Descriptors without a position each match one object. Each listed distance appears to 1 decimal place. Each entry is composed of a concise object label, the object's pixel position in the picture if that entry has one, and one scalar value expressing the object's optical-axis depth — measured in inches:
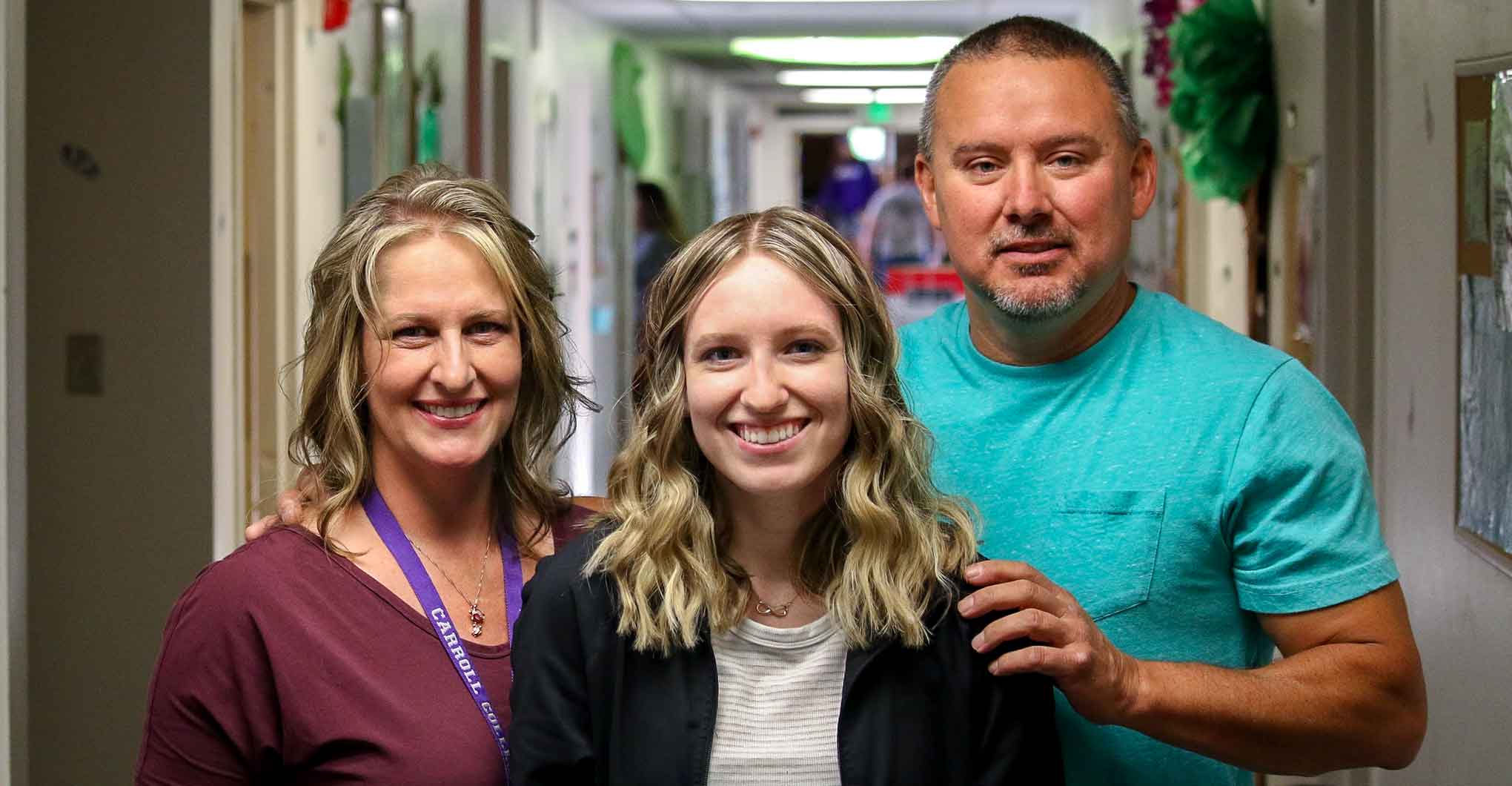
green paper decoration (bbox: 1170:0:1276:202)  147.6
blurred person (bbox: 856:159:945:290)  680.4
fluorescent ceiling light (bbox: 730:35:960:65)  419.2
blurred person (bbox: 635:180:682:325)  400.2
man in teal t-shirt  63.0
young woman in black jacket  61.8
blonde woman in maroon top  67.1
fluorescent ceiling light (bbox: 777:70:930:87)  516.7
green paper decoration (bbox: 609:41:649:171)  380.5
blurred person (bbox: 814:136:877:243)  776.9
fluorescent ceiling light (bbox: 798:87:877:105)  606.2
